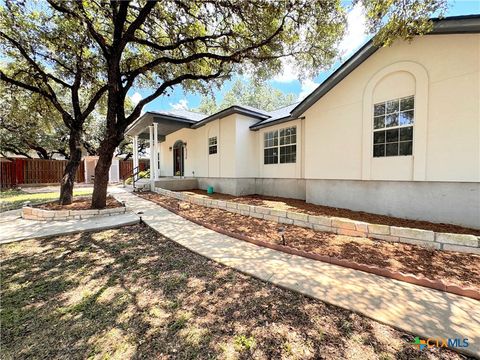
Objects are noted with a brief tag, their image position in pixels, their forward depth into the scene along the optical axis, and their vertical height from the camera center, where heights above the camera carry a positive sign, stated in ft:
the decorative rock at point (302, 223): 18.86 -4.81
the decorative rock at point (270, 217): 21.30 -4.76
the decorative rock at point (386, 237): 15.14 -4.90
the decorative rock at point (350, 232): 16.28 -4.87
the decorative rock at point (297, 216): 19.25 -4.21
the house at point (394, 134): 17.11 +4.22
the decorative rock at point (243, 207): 23.58 -4.04
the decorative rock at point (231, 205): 24.85 -4.06
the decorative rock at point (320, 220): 17.75 -4.27
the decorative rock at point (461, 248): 12.95 -4.90
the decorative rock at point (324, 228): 17.47 -4.88
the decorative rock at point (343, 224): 16.72 -4.29
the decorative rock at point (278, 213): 20.59 -4.16
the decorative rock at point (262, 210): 21.97 -4.12
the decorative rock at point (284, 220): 20.19 -4.79
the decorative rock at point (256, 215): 22.55 -4.72
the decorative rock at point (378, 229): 15.44 -4.35
